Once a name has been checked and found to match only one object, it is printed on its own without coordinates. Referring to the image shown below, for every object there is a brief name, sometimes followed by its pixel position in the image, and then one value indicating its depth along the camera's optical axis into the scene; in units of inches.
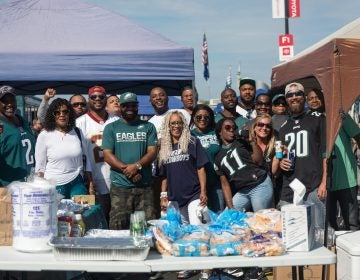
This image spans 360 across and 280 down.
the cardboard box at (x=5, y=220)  126.6
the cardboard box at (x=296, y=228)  118.3
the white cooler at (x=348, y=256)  115.0
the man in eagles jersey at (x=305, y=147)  200.1
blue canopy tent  237.3
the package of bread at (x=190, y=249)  116.6
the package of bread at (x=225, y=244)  116.5
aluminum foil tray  112.2
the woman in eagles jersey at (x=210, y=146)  209.0
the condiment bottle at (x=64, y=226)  123.5
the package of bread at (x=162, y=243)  118.4
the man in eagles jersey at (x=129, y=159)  198.8
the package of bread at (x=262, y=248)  114.5
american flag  1129.1
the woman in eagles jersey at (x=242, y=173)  203.0
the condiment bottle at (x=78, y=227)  126.7
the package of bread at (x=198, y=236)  119.3
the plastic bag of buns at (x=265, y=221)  125.6
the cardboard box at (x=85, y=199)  158.2
